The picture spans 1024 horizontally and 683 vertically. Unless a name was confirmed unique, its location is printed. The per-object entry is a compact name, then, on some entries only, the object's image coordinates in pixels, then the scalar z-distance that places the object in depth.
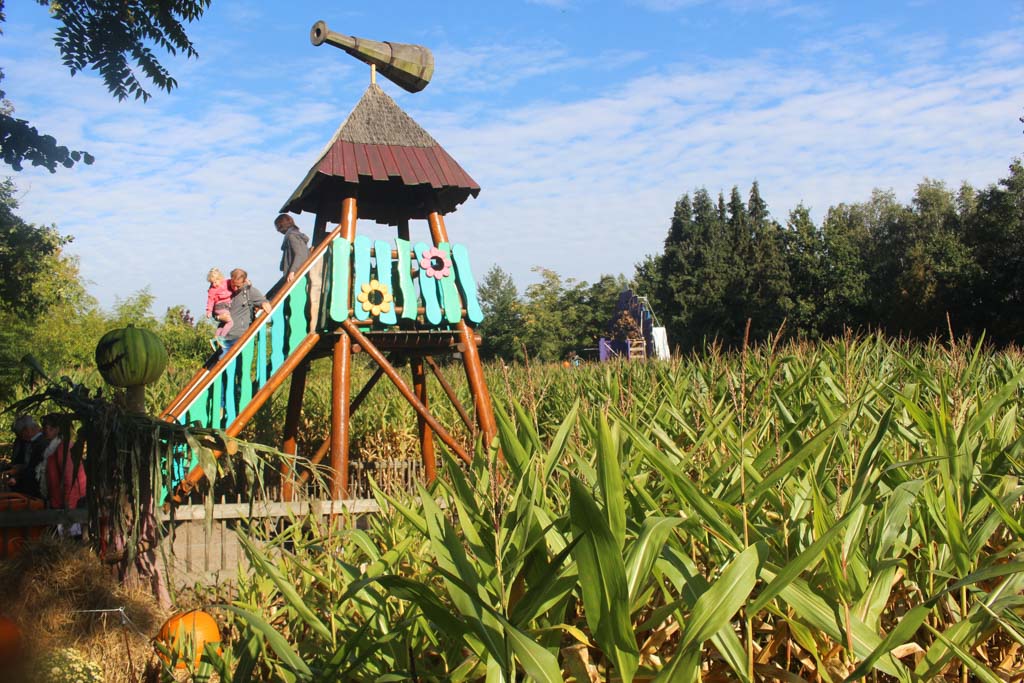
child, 8.24
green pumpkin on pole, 4.69
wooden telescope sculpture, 8.77
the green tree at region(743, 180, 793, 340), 41.69
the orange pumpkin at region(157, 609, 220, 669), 3.11
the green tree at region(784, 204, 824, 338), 41.19
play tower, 7.54
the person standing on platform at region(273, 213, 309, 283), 8.45
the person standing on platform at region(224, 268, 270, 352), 8.27
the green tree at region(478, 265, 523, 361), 45.09
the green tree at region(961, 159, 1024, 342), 26.55
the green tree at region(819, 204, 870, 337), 40.12
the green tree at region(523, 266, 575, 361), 42.09
